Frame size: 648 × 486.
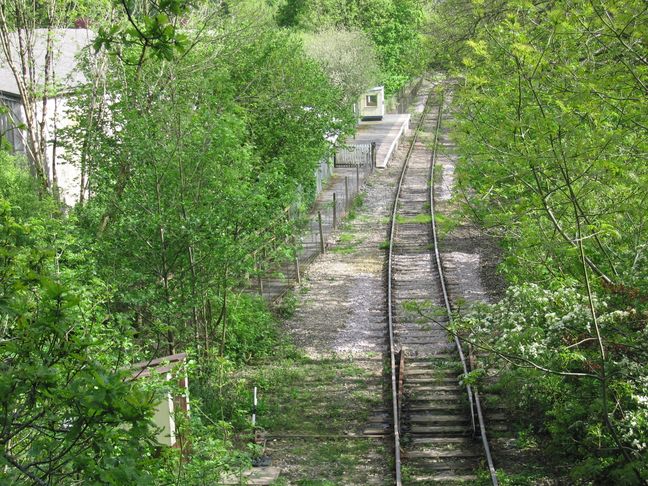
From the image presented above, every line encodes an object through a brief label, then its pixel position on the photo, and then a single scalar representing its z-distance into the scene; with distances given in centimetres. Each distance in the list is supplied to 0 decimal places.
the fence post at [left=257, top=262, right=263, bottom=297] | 2242
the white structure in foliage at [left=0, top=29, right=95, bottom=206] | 2047
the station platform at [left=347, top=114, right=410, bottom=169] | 4860
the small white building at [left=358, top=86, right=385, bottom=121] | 6254
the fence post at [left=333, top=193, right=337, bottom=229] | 3178
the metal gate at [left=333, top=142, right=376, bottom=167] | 4491
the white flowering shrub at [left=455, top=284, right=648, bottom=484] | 1066
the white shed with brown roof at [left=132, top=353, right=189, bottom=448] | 954
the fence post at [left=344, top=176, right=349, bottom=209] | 3541
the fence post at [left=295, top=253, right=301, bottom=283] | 2552
